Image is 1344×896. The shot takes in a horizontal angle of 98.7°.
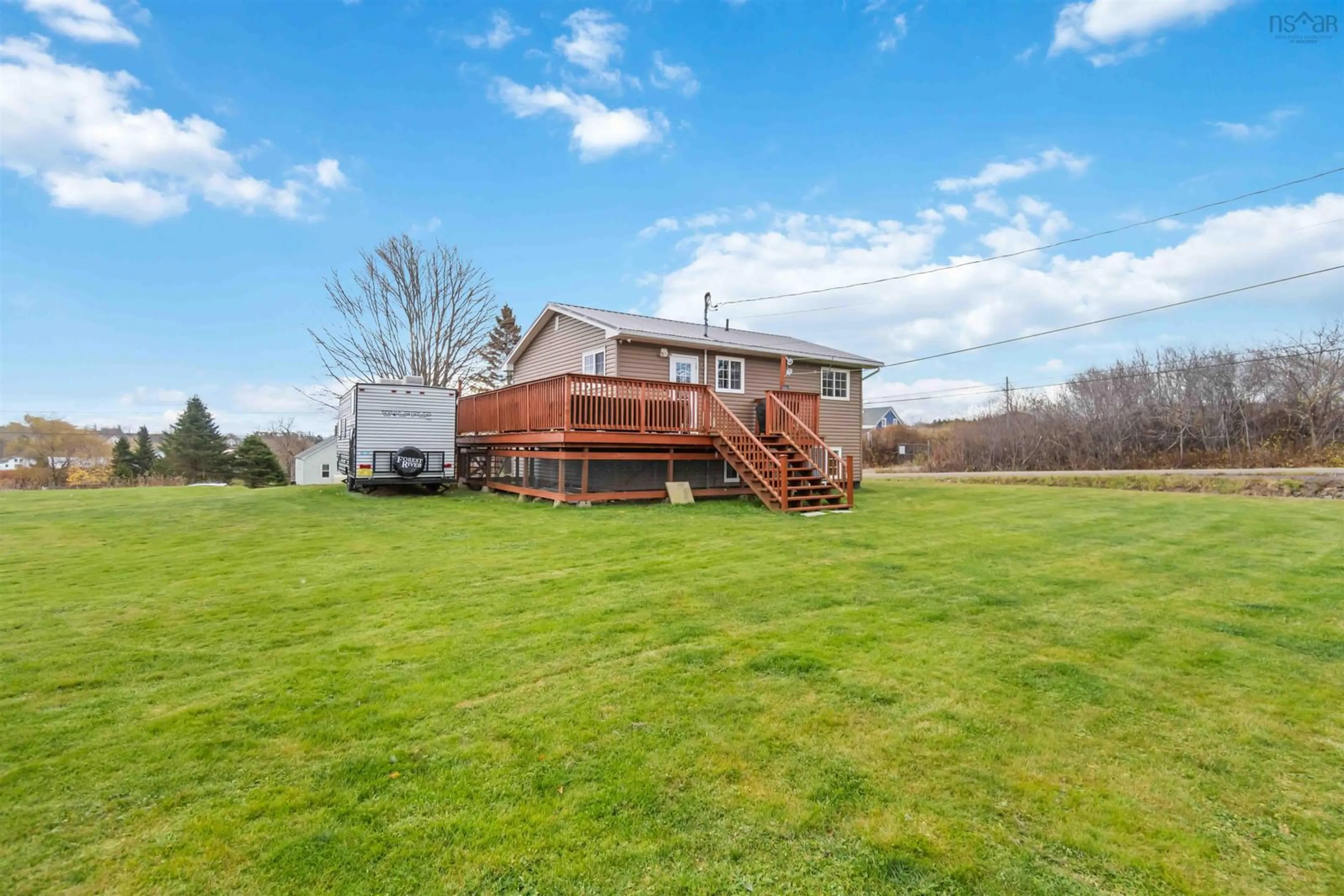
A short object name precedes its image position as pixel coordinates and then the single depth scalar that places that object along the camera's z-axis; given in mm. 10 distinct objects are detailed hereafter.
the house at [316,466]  43688
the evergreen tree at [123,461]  36875
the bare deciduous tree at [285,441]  45031
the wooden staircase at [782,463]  10703
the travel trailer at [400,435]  12891
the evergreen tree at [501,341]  31531
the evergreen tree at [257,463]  36938
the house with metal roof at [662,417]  11258
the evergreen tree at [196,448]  39750
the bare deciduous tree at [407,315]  24578
